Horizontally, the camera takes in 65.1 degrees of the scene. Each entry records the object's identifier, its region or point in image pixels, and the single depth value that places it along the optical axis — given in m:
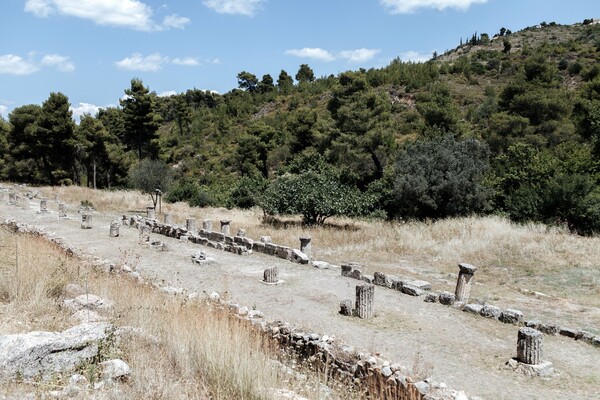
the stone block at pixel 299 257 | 16.34
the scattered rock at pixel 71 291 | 8.90
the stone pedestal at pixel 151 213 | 26.32
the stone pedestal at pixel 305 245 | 17.44
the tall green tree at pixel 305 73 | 95.00
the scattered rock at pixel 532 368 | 7.85
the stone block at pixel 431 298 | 12.01
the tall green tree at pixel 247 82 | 95.44
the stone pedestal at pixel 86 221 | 23.09
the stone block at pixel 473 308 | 11.06
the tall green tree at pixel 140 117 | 46.78
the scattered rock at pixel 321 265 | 15.89
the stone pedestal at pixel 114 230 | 21.11
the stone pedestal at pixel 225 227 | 21.08
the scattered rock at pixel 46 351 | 5.17
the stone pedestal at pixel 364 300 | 10.38
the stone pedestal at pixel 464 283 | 11.88
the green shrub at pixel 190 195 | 36.09
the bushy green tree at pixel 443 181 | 25.28
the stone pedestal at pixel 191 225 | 22.12
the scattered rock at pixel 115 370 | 5.29
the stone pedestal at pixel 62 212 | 26.14
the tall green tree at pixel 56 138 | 43.19
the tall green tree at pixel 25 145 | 44.28
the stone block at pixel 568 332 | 9.64
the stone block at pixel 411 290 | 12.49
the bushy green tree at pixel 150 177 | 31.95
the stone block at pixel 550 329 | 9.87
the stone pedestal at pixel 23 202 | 29.96
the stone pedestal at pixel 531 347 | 8.07
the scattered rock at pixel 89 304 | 7.98
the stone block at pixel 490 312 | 10.76
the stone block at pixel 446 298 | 11.69
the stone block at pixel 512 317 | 10.44
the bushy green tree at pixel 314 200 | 23.81
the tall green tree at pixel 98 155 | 45.97
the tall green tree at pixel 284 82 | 81.70
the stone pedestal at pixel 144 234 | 19.83
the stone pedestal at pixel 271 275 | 13.48
